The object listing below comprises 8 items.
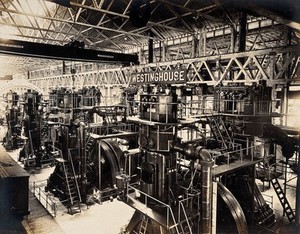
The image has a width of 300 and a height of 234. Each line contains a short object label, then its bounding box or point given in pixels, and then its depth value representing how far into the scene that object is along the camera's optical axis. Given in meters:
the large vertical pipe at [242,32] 12.10
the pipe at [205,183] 7.42
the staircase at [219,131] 11.20
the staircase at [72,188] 12.79
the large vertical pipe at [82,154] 12.88
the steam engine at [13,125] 24.14
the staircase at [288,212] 11.70
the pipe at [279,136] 11.23
